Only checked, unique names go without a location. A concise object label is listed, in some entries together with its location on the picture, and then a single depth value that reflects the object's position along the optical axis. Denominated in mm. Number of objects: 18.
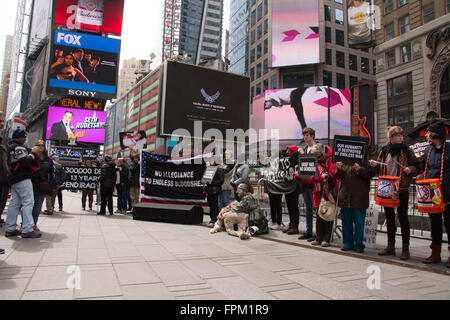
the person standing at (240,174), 8078
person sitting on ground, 6922
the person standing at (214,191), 8664
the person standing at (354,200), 5191
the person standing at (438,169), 4293
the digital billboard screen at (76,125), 50500
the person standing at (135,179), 10984
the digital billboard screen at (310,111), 46938
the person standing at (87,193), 11586
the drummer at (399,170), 4746
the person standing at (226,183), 8812
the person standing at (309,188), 6062
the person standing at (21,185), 5699
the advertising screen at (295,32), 50062
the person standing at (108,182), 10289
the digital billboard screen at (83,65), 43406
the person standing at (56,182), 9883
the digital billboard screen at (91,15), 52906
